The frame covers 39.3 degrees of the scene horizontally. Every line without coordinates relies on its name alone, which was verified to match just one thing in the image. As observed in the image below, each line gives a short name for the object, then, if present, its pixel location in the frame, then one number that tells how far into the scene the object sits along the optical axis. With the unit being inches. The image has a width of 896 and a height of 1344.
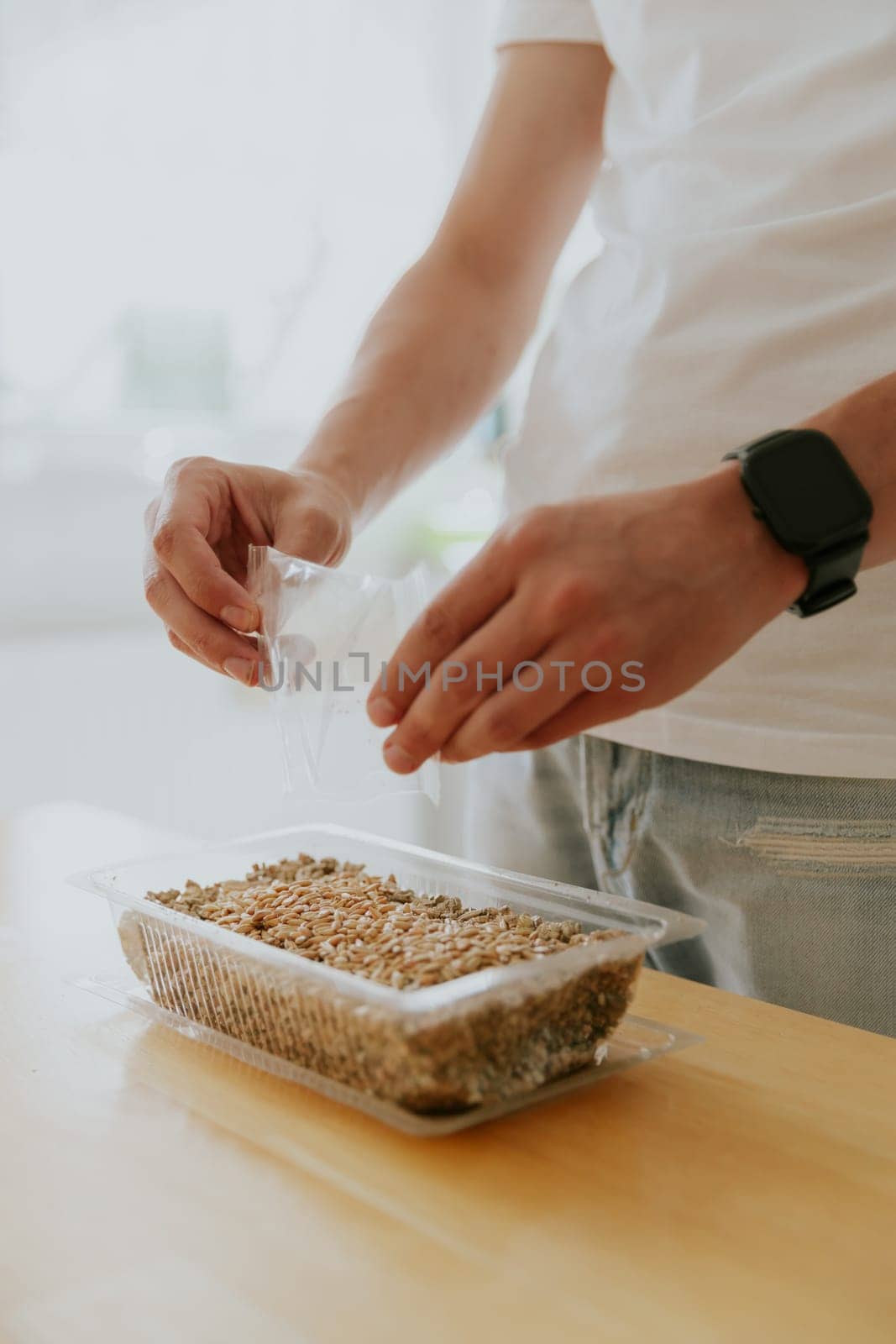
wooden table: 18.2
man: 33.6
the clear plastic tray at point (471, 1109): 23.3
